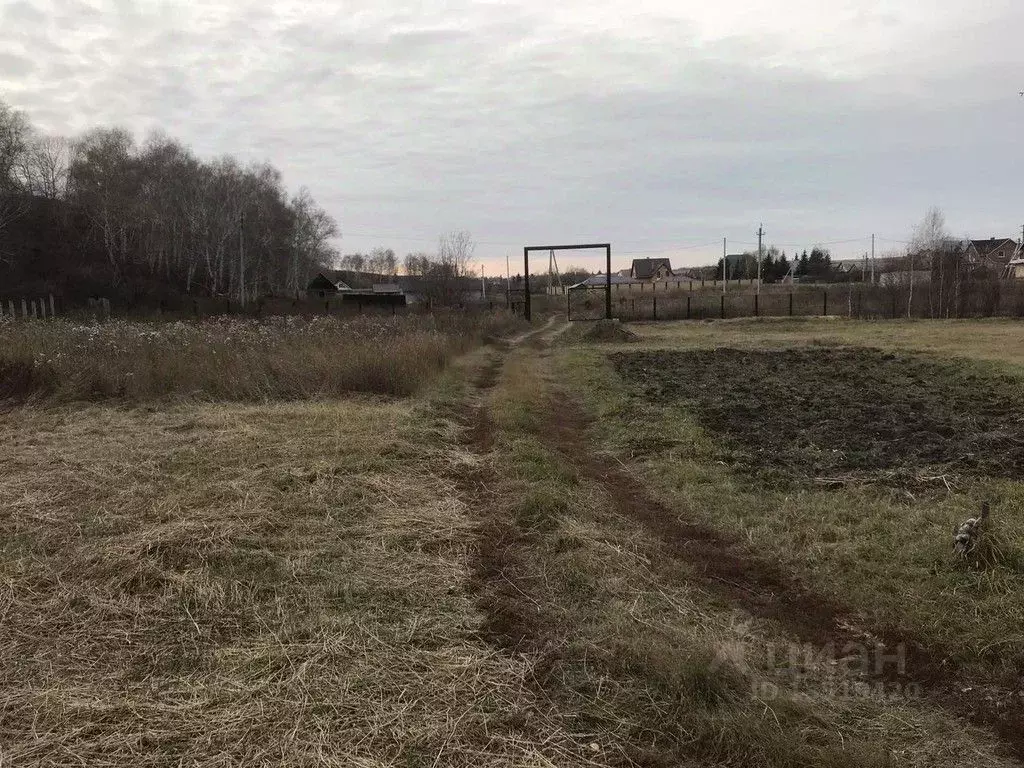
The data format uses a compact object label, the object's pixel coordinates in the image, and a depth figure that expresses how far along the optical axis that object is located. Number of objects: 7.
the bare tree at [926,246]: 43.50
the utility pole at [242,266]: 51.81
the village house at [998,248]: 84.94
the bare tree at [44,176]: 57.54
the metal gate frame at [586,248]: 29.59
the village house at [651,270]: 112.25
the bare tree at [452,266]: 49.45
